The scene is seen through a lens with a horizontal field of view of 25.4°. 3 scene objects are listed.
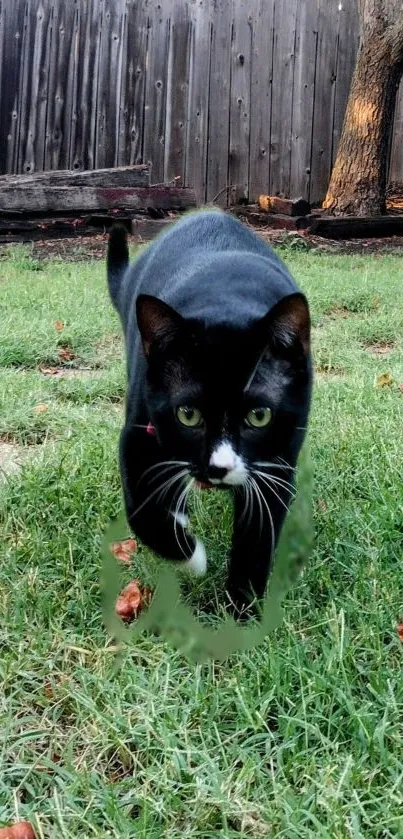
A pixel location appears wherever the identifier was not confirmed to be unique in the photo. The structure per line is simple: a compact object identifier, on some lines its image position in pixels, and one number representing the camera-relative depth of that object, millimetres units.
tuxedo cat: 1697
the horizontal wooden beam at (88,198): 6605
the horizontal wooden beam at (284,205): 7344
